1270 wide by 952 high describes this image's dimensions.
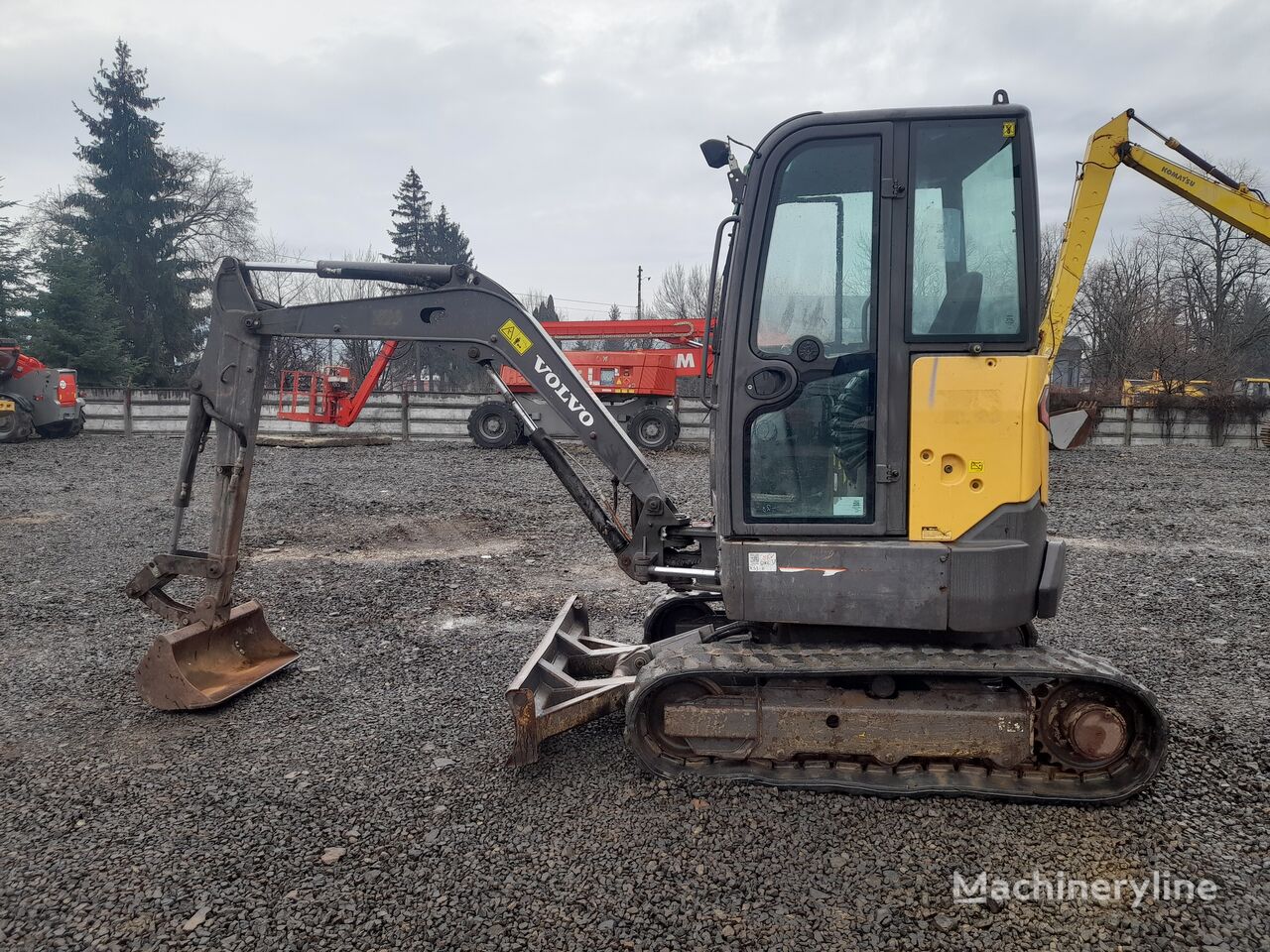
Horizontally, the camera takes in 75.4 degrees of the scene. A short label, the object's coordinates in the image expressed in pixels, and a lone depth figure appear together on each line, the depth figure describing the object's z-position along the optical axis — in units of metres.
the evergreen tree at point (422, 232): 49.09
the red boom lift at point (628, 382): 18.09
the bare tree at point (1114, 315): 32.00
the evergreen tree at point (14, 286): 23.16
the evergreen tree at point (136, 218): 30.39
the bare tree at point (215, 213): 34.31
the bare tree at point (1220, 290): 35.84
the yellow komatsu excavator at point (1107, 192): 9.34
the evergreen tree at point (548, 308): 46.34
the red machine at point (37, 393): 17.44
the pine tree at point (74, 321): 23.77
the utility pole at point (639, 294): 50.82
